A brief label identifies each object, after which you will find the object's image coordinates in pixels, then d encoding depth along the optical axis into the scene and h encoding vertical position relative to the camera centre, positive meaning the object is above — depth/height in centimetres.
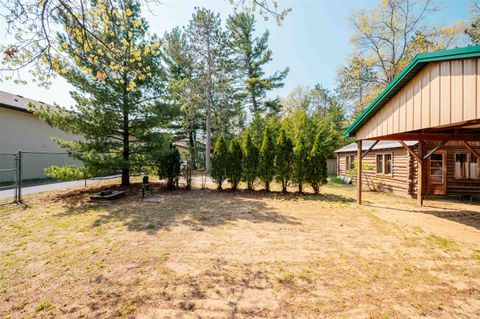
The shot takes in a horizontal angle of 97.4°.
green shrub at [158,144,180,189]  1085 -32
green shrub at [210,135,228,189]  1105 -6
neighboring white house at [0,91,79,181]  1280 +143
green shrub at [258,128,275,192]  1070 +0
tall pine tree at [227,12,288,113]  2284 +1156
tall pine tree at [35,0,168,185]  889 +194
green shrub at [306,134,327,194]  1023 -43
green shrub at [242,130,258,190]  1086 +0
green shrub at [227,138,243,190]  1097 -16
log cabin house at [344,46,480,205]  413 +108
